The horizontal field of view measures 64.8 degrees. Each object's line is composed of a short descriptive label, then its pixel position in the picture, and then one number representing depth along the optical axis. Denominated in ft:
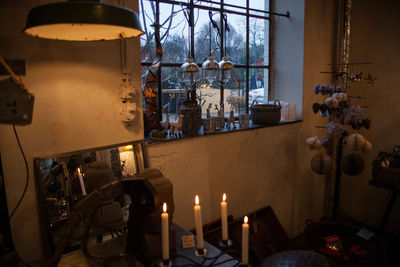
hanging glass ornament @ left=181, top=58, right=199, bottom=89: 7.24
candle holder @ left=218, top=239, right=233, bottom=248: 3.98
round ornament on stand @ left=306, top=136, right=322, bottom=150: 8.77
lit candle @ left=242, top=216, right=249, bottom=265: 3.70
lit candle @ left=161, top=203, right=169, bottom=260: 3.62
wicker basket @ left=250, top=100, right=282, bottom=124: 8.71
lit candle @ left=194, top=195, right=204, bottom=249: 3.80
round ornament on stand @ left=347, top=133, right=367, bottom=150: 8.33
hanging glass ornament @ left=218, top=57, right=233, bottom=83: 7.97
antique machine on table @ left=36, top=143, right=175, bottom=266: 4.19
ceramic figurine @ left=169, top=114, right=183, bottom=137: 7.01
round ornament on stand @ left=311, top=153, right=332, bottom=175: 8.84
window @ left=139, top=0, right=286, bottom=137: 7.44
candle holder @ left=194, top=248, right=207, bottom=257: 3.89
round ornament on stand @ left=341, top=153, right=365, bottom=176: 8.70
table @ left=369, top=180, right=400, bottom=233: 8.76
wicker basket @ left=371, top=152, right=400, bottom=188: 8.72
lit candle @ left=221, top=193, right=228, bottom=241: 3.98
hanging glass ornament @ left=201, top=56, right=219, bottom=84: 7.77
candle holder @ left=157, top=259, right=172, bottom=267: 3.67
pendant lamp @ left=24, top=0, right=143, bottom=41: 3.00
